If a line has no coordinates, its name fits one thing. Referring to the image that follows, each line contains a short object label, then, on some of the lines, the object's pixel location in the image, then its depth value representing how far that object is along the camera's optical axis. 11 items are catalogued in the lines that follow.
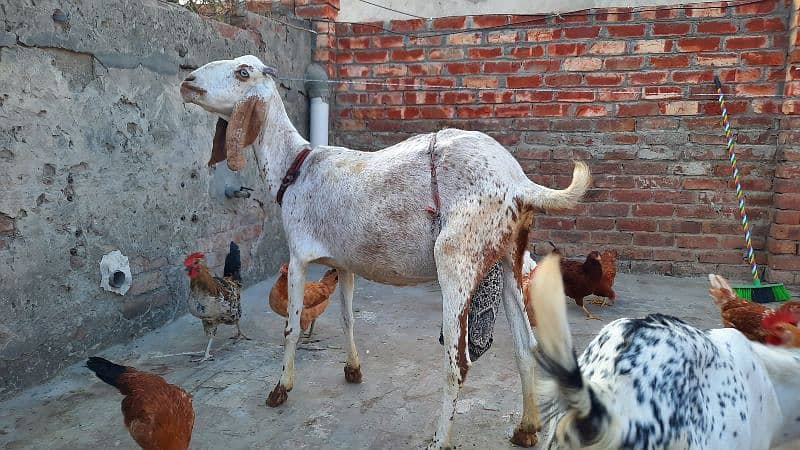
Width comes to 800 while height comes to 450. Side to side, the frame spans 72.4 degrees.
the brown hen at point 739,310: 2.84
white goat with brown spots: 2.51
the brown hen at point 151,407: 2.27
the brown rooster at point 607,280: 4.56
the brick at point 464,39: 5.98
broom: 4.63
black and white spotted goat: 1.17
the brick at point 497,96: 5.93
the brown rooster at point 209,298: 3.69
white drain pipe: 6.04
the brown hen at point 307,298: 3.93
